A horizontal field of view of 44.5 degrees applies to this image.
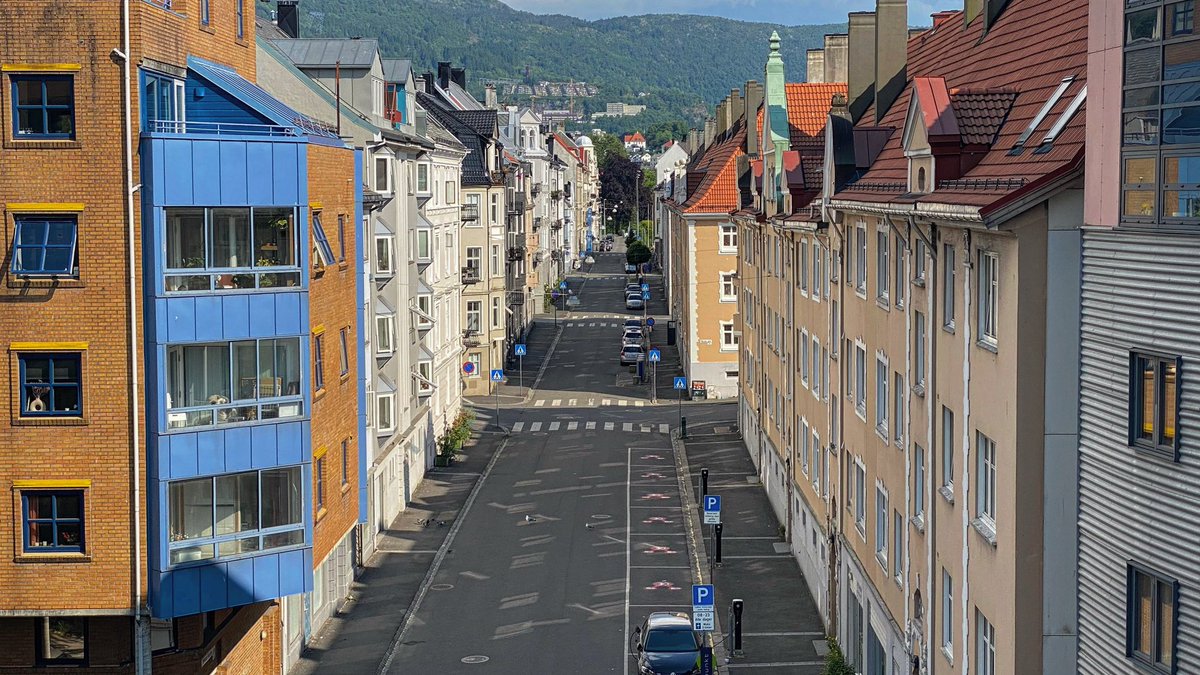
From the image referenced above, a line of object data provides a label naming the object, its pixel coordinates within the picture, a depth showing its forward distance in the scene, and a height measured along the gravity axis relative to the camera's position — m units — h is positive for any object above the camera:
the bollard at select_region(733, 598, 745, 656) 31.97 -8.58
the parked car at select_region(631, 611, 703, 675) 30.52 -8.67
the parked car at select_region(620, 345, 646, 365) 83.88 -6.64
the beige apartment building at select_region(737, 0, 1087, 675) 15.98 -1.57
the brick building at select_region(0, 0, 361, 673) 22.81 -1.70
